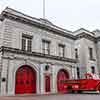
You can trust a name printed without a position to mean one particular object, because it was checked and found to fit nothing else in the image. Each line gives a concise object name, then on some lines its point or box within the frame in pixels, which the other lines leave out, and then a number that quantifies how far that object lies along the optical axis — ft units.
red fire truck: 57.26
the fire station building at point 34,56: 58.37
